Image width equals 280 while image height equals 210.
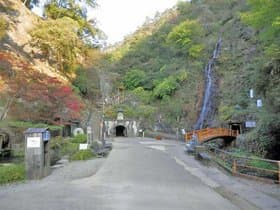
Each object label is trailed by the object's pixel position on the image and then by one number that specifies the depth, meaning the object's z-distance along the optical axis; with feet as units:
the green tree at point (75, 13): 77.87
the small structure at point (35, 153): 23.72
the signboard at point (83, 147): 38.56
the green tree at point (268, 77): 30.29
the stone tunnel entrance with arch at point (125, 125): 94.32
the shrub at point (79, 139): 46.33
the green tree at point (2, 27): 57.90
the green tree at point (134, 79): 112.54
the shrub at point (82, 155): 34.79
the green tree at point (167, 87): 98.88
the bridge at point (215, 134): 63.13
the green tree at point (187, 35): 112.60
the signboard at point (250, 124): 56.98
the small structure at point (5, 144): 34.27
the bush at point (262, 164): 33.24
